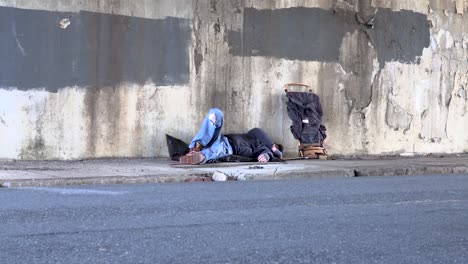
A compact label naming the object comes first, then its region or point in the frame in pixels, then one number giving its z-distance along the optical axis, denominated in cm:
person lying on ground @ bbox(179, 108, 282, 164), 1226
